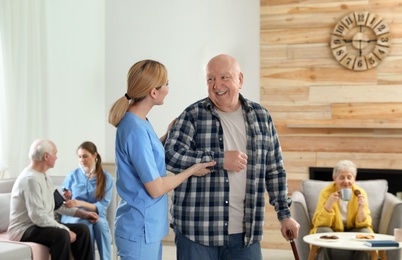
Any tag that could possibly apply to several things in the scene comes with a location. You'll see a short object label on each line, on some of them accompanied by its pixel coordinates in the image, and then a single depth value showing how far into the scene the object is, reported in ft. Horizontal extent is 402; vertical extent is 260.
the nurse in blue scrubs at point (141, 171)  8.37
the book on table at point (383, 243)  15.92
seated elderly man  16.05
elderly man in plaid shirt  9.00
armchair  18.37
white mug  16.52
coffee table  15.94
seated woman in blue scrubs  18.33
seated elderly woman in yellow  17.98
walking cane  9.47
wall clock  21.86
